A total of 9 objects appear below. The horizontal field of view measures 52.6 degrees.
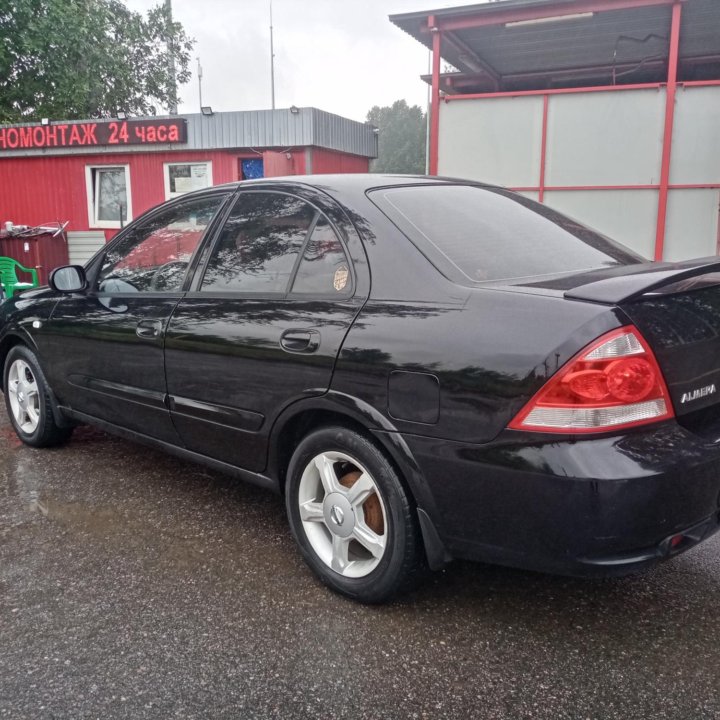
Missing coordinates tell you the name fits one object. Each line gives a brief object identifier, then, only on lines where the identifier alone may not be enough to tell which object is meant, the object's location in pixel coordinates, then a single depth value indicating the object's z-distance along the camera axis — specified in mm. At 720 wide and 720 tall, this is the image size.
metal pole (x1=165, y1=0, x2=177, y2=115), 27984
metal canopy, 9852
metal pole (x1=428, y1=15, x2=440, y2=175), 10336
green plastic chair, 10148
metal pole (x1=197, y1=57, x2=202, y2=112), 41425
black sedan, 2068
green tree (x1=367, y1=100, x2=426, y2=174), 81875
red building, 13914
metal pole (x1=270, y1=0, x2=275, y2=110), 44766
